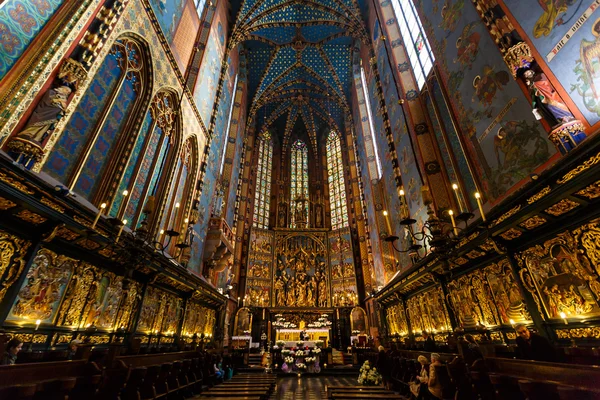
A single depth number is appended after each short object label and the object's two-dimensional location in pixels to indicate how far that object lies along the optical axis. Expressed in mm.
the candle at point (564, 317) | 4617
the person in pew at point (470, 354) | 4575
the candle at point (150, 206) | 4617
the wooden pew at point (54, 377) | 2934
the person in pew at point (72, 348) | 5437
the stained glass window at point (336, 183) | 25938
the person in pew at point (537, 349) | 4105
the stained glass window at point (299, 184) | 26000
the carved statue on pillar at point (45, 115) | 4688
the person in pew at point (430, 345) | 8299
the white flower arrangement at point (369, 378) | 8289
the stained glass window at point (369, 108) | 17984
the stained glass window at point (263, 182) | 26031
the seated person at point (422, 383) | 5386
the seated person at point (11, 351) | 4092
